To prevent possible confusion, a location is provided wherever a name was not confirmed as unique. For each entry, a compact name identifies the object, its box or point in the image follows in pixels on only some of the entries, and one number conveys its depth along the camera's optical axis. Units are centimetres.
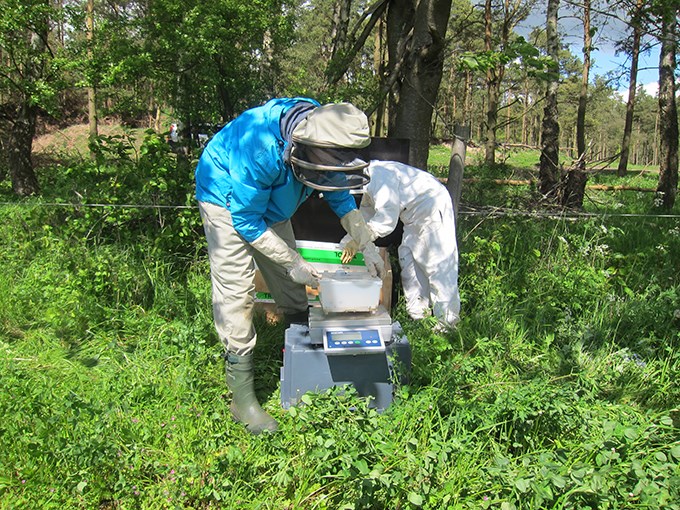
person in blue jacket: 265
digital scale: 307
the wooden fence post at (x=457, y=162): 447
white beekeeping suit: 425
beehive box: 414
